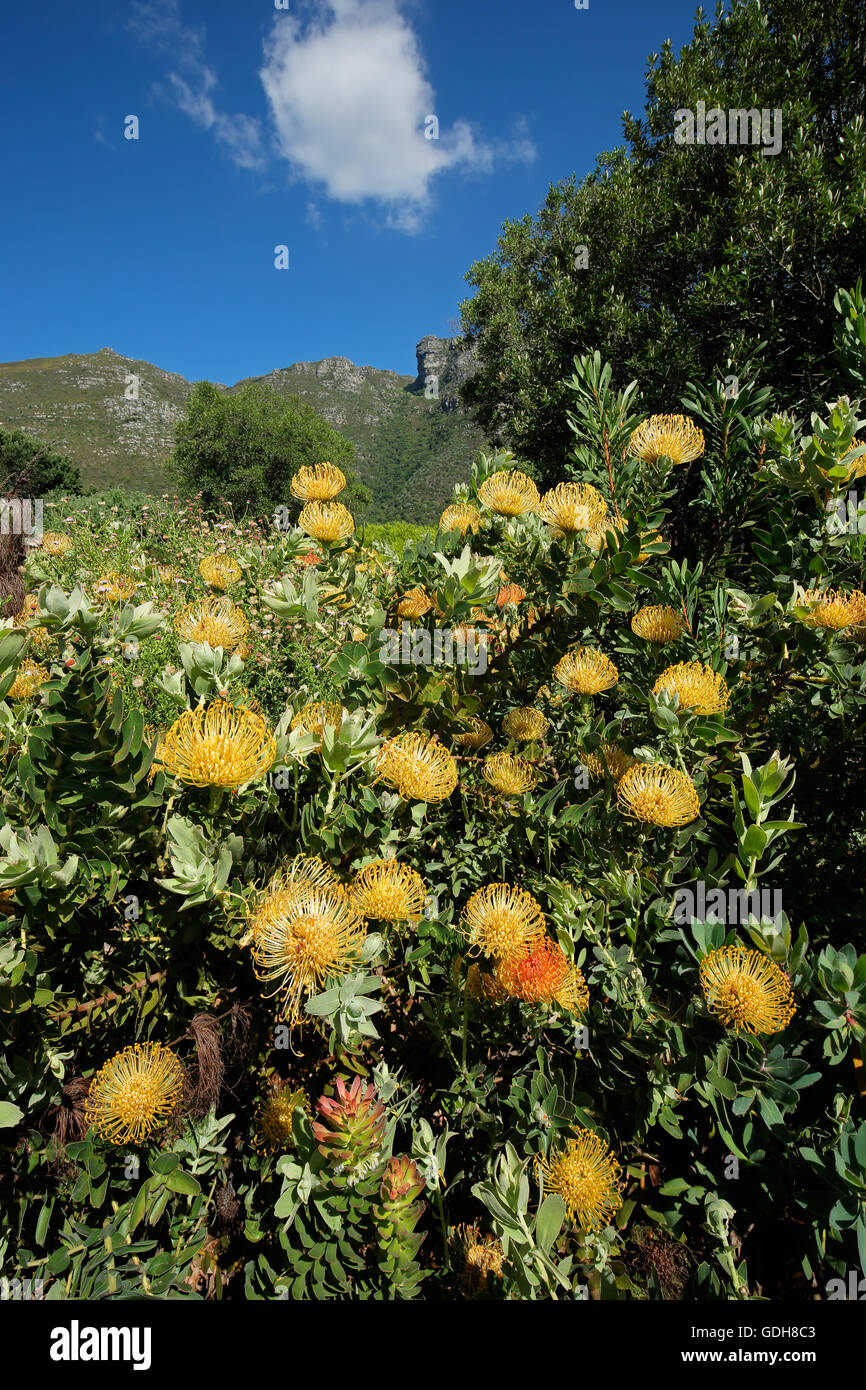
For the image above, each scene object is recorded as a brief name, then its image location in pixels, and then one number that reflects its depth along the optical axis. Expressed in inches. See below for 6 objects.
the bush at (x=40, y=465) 836.6
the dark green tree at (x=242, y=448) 1087.0
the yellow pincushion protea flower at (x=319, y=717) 49.2
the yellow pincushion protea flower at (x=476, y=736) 65.1
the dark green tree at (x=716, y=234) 245.4
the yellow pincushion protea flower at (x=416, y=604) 65.1
